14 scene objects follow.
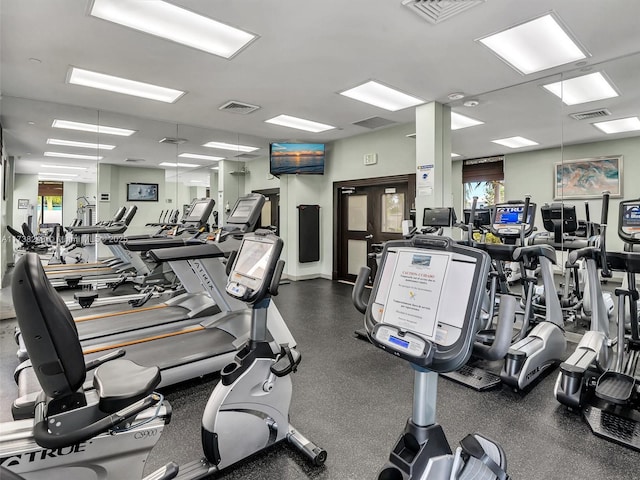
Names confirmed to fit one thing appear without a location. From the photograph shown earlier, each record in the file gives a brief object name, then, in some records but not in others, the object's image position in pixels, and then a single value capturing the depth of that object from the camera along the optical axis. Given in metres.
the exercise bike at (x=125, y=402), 1.18
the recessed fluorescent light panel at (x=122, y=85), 4.12
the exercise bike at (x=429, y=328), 1.07
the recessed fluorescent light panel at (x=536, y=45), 3.08
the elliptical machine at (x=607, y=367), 2.24
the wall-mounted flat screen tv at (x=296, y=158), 7.45
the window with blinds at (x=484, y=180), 4.84
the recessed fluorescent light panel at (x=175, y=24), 2.80
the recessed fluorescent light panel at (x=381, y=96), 4.47
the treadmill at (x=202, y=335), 2.48
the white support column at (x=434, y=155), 4.97
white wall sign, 5.03
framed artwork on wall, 3.87
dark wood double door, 6.45
